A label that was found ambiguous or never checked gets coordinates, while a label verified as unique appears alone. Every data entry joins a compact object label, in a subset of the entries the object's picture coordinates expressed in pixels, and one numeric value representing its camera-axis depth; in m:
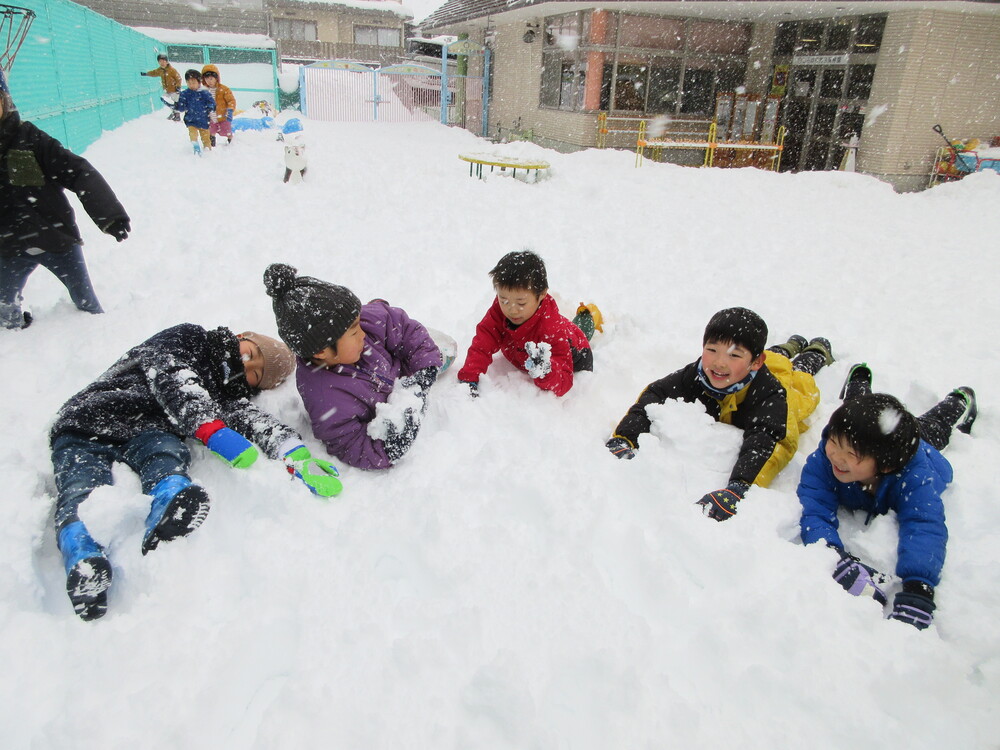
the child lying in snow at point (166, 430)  2.19
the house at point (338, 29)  31.12
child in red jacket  3.22
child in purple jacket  2.57
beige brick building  11.11
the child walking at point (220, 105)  12.35
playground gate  23.91
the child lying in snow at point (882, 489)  2.14
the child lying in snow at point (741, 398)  2.69
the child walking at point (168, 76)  14.89
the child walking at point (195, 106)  11.08
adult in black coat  3.86
